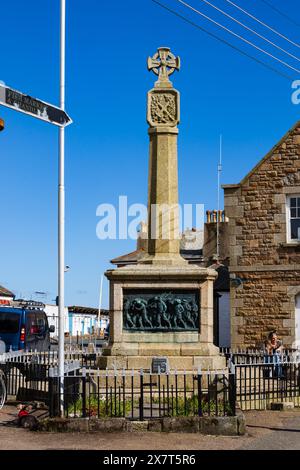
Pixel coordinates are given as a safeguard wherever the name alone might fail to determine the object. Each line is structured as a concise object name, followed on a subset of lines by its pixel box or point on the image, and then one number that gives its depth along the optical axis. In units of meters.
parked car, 22.00
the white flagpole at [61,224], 12.80
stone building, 23.47
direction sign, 11.54
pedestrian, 16.25
